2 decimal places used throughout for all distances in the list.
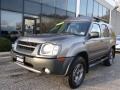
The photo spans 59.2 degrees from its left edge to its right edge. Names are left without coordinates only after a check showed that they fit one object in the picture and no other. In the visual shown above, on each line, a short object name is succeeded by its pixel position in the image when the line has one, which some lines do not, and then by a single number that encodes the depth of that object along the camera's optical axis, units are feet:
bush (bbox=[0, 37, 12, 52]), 17.82
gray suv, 8.22
